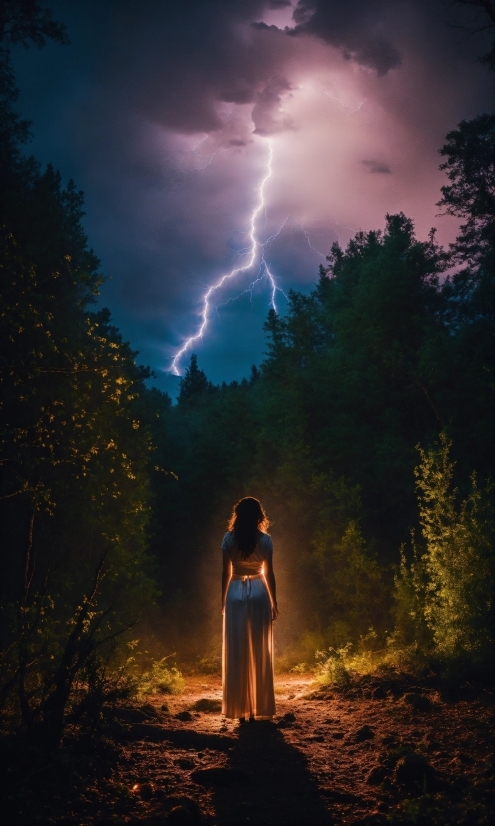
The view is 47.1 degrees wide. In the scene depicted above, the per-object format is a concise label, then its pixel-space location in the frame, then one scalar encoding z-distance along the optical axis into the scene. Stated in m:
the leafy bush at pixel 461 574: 6.53
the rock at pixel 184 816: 3.27
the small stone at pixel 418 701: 5.64
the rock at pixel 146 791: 3.69
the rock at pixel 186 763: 4.30
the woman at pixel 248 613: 5.88
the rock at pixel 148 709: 5.88
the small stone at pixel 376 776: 3.93
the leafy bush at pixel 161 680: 8.45
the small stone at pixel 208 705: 6.74
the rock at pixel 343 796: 3.67
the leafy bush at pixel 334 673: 7.56
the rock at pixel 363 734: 5.02
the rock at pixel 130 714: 5.35
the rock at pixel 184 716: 5.88
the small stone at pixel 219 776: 3.99
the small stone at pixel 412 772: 3.72
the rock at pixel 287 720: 5.70
